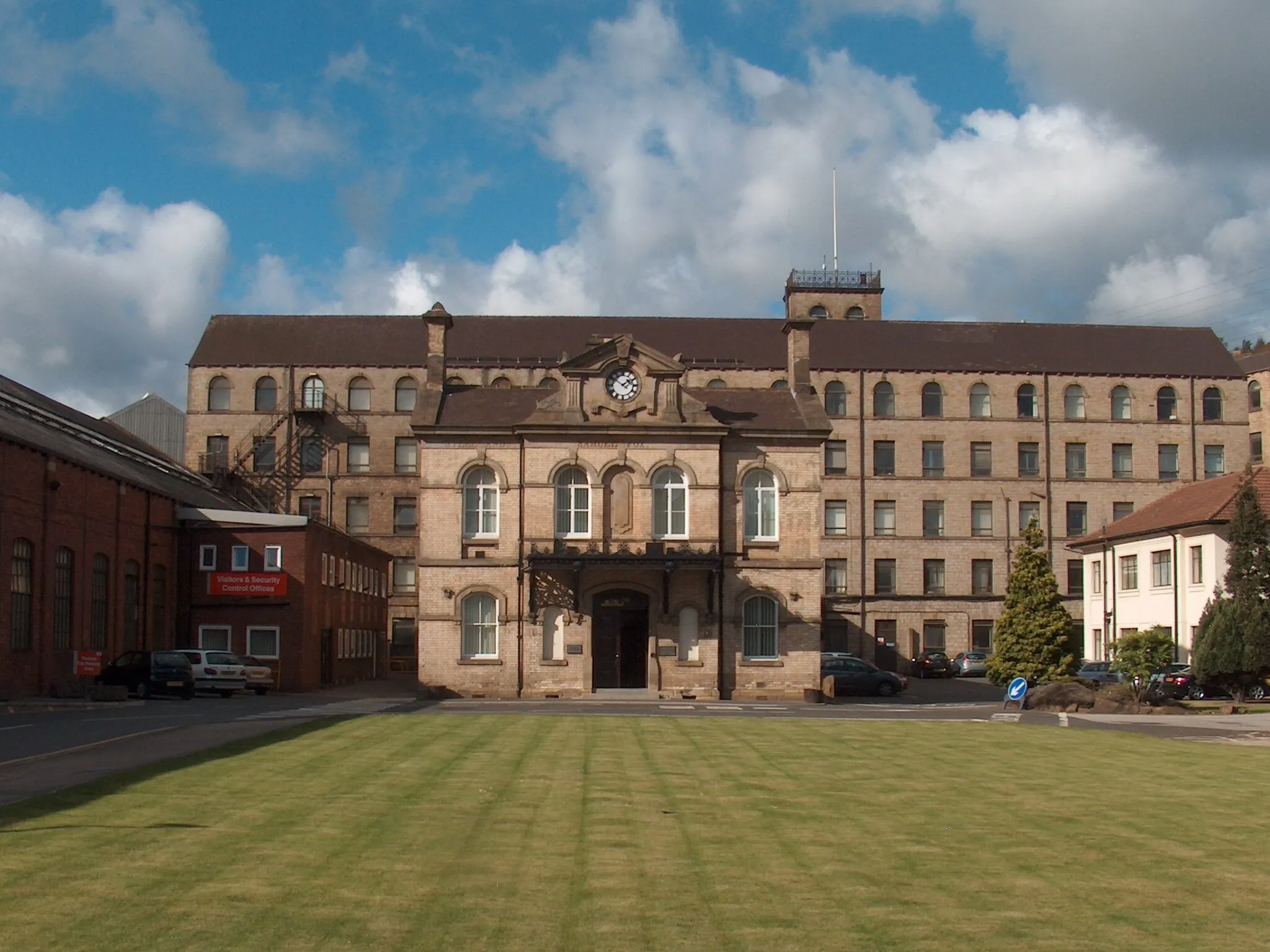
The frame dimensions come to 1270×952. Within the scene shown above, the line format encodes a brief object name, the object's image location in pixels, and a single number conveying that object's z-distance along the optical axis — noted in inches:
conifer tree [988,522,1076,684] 1676.9
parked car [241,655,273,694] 1711.4
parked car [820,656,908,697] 1961.1
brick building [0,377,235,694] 1553.9
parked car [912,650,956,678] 2672.2
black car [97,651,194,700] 1589.6
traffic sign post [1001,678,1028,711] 1360.7
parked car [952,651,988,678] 2672.2
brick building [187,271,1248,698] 2940.5
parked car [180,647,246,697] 1648.6
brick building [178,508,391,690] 1899.6
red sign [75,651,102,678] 1649.9
